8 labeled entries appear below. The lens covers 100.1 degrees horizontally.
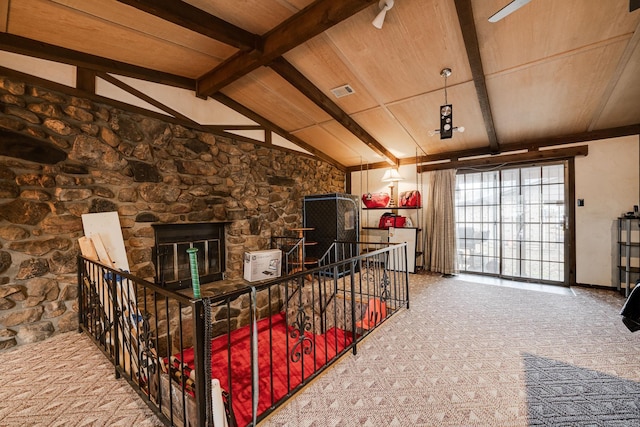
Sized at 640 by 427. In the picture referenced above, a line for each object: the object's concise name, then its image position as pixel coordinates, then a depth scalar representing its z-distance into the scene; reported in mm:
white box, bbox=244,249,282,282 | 4047
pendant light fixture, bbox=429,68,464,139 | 3270
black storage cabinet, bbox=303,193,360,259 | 5039
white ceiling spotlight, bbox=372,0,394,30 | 2250
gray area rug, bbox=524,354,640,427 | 1646
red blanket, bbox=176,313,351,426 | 2232
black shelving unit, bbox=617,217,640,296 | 3840
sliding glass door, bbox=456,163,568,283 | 4648
